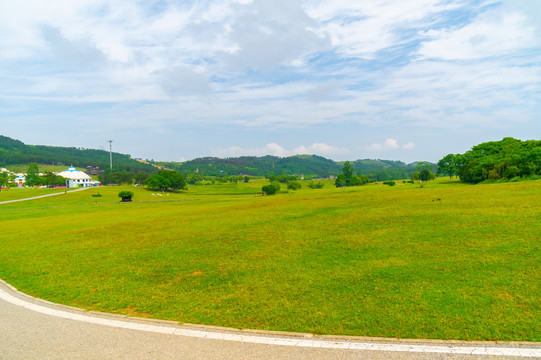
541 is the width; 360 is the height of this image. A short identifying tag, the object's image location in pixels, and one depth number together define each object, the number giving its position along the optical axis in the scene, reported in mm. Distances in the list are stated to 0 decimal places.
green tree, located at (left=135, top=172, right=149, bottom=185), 164500
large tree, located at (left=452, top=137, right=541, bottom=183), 44062
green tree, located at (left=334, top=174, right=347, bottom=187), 146375
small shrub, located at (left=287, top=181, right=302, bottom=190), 146400
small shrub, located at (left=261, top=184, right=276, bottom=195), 94125
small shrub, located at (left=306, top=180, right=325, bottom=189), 166050
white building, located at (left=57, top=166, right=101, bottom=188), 154625
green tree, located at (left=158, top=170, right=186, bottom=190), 128750
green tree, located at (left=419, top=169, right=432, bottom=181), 112062
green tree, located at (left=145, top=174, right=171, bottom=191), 123750
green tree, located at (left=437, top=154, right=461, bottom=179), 78700
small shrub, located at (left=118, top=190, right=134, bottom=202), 76750
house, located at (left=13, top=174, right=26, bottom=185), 168938
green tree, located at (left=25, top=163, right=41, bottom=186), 150500
